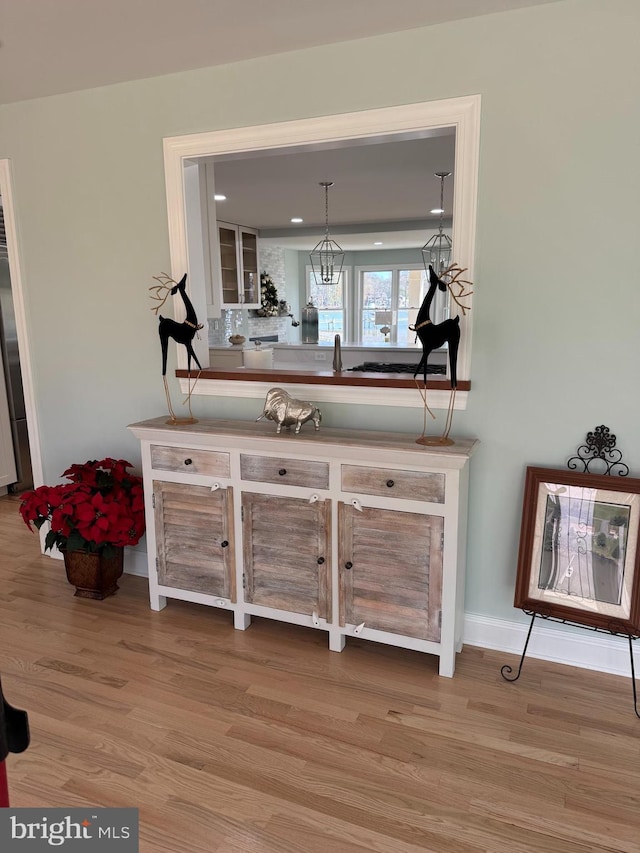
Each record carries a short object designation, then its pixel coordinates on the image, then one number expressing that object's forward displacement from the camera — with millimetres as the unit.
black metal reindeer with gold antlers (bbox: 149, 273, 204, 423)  2893
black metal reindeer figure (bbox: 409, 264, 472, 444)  2400
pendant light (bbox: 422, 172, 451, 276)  4840
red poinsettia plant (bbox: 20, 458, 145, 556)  3021
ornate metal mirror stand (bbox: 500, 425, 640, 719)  2396
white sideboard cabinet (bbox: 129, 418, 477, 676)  2422
